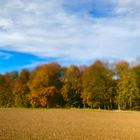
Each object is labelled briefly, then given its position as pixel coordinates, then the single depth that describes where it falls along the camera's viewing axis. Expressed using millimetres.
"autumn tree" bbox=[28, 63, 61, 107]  86781
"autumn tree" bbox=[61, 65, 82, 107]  85812
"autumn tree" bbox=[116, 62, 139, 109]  76625
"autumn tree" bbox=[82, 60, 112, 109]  81750
